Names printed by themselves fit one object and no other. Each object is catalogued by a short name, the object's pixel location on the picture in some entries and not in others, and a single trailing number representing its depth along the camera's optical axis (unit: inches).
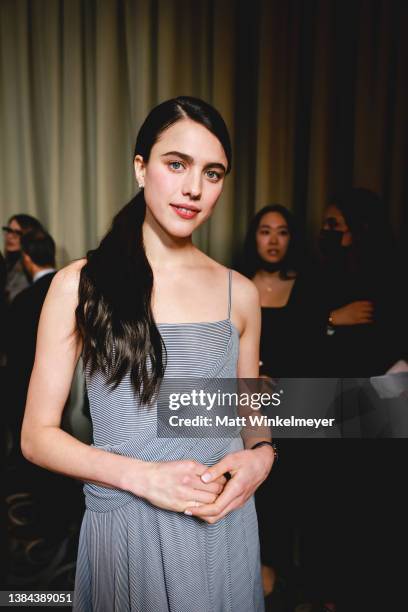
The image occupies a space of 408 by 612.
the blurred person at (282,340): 78.7
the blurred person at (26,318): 93.3
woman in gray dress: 34.0
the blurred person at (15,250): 123.0
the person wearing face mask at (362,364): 66.9
